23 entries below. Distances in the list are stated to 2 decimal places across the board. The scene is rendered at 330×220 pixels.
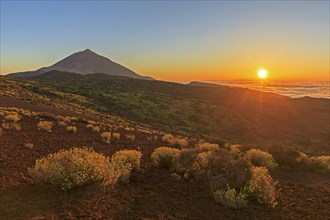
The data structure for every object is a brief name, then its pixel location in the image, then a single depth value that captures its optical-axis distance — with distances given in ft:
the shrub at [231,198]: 27.63
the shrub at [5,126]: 57.57
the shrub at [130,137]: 63.46
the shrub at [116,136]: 61.57
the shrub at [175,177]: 34.40
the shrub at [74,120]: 87.17
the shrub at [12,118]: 69.85
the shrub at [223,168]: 31.19
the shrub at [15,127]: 58.91
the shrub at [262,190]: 29.14
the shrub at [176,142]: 63.62
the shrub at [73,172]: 27.76
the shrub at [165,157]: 39.55
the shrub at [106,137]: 57.63
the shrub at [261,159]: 47.96
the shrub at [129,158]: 36.88
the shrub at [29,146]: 42.68
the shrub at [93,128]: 68.00
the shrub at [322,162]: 52.39
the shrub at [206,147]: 47.19
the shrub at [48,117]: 84.37
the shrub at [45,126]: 62.29
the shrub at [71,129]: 63.87
